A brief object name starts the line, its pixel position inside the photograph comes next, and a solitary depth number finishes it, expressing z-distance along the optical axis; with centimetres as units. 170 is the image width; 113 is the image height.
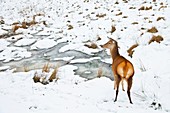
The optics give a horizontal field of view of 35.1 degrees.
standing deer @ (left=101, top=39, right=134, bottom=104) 428
